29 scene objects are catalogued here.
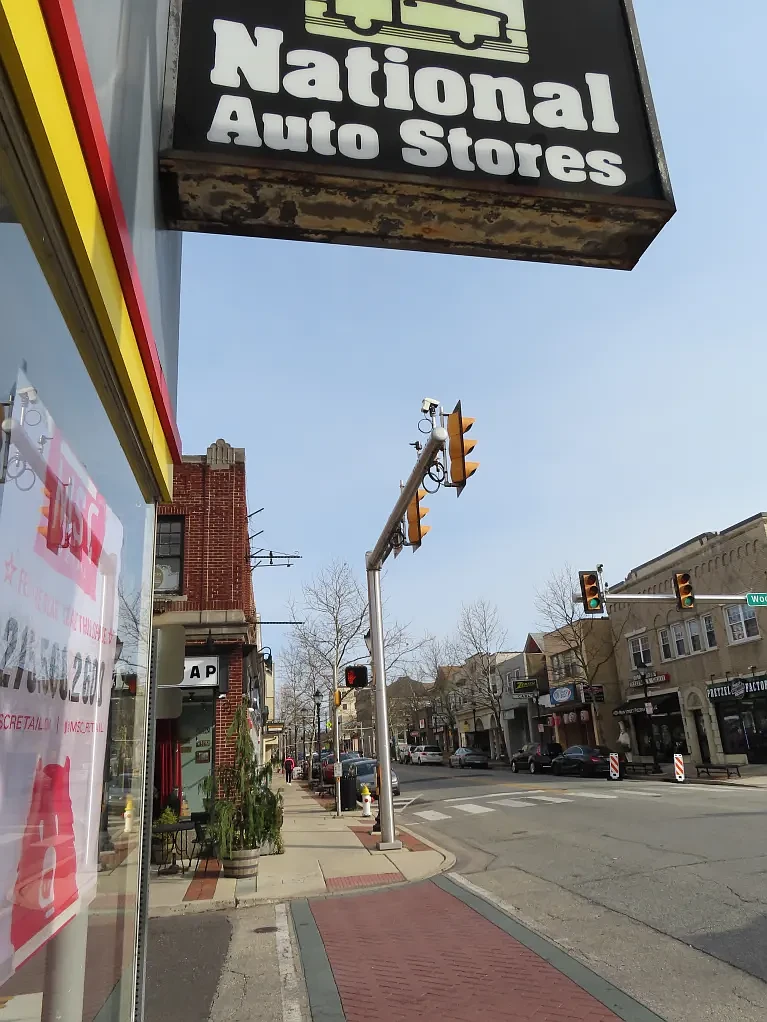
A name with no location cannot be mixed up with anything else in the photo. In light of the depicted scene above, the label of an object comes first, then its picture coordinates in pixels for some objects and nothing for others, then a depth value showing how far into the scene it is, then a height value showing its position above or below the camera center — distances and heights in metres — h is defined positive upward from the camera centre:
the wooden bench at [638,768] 31.12 -1.75
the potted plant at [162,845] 11.18 -1.33
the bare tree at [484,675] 51.88 +4.74
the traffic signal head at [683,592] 18.14 +3.22
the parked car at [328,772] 30.69 -1.04
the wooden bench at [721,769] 26.08 -1.71
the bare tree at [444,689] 65.25 +4.46
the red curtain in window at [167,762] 13.40 -0.09
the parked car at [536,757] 37.43 -1.18
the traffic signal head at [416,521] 10.62 +3.13
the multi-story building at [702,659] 29.23 +2.88
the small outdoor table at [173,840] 10.69 -1.30
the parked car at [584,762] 31.80 -1.35
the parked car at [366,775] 24.55 -1.07
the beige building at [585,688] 41.81 +2.52
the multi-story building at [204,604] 14.21 +3.06
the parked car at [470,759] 45.47 -1.30
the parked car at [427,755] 56.31 -1.13
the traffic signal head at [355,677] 15.41 +1.40
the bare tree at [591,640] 41.66 +5.18
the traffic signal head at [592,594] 17.86 +3.28
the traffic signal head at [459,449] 7.73 +3.04
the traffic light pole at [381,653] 11.73 +1.72
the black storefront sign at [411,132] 3.01 +2.57
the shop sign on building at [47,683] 1.69 +0.22
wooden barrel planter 10.38 -1.56
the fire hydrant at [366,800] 18.95 -1.42
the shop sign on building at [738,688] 28.45 +1.28
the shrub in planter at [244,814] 10.38 -0.89
